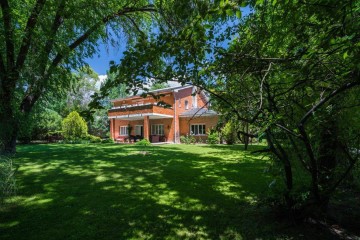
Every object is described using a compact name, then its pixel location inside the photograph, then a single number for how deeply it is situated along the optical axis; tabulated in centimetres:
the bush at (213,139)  2366
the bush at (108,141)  2767
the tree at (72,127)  2622
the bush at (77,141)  2545
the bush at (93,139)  2743
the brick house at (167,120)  2675
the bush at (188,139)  2559
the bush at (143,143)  2192
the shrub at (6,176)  388
